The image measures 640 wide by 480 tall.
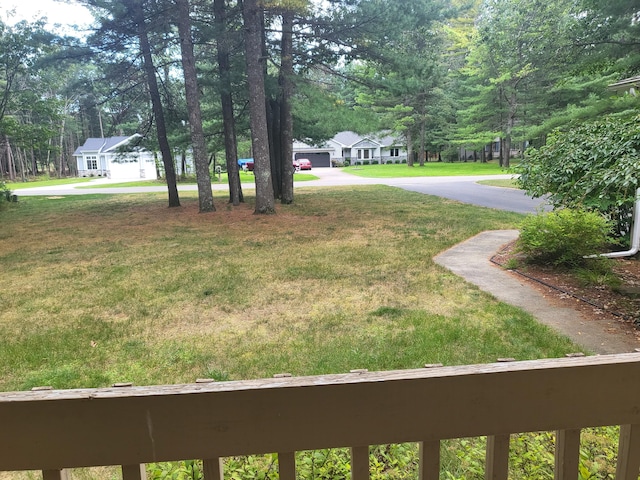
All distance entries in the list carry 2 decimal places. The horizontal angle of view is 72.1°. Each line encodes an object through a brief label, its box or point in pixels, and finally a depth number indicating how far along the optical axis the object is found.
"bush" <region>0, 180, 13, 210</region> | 17.71
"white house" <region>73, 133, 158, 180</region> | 41.75
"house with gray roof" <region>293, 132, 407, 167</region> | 53.94
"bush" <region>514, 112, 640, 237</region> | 5.02
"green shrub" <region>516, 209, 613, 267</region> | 5.38
